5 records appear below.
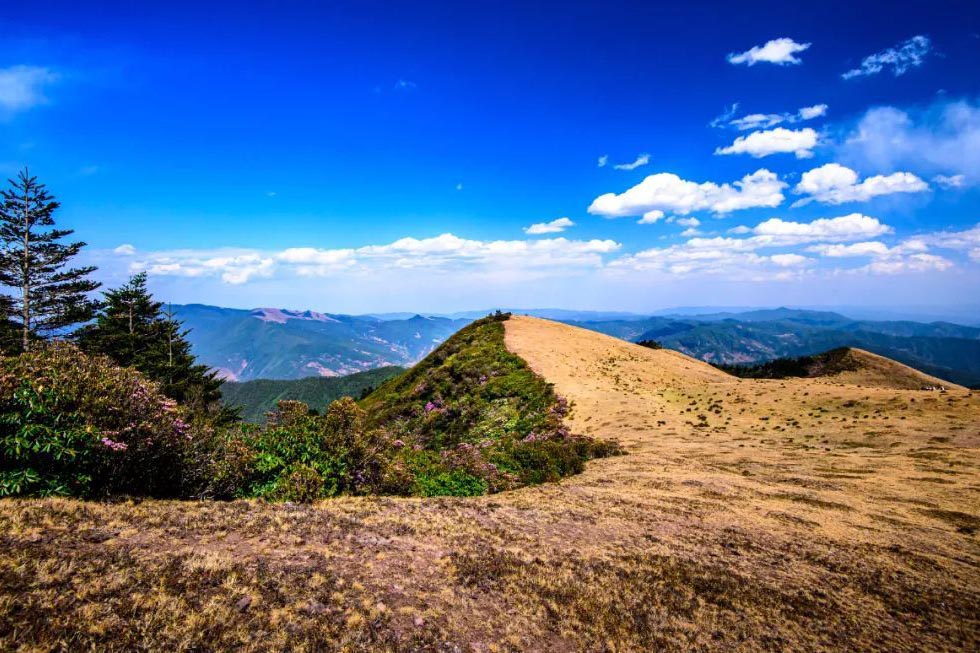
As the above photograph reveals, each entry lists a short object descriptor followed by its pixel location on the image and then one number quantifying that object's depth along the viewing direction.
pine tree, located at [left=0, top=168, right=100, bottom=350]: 30.41
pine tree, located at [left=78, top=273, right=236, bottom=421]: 39.06
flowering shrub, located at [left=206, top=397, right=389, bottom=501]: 10.84
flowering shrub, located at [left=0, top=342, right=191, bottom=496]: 7.57
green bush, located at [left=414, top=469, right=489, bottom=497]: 14.06
